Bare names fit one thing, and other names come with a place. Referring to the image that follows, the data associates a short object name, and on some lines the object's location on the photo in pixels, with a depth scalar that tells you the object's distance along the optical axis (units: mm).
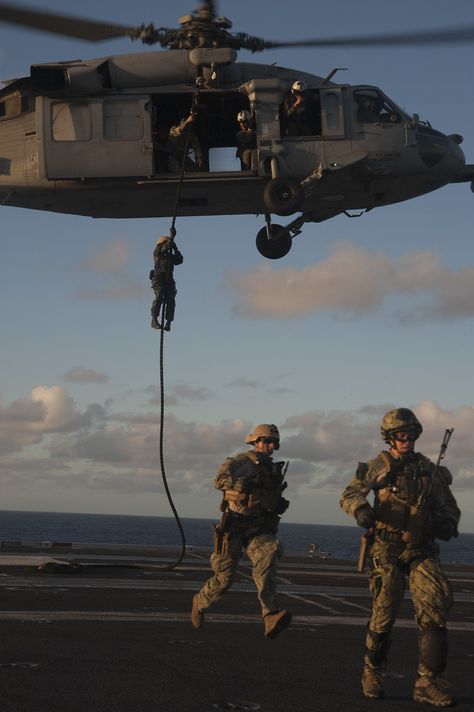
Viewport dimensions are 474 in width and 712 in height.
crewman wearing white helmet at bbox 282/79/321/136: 17719
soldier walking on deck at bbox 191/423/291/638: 9891
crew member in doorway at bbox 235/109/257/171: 17547
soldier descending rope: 14148
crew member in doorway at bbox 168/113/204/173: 17062
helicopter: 17266
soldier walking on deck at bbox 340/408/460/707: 7445
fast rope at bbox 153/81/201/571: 11367
